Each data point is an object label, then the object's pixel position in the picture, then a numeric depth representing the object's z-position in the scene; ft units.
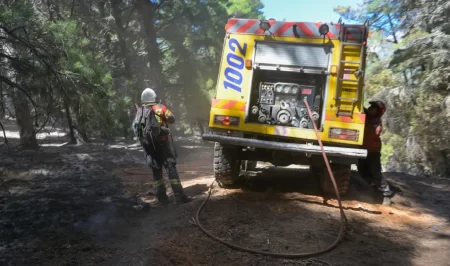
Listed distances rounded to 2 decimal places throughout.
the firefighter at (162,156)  18.52
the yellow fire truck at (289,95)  17.38
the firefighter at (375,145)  19.66
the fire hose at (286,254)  12.03
